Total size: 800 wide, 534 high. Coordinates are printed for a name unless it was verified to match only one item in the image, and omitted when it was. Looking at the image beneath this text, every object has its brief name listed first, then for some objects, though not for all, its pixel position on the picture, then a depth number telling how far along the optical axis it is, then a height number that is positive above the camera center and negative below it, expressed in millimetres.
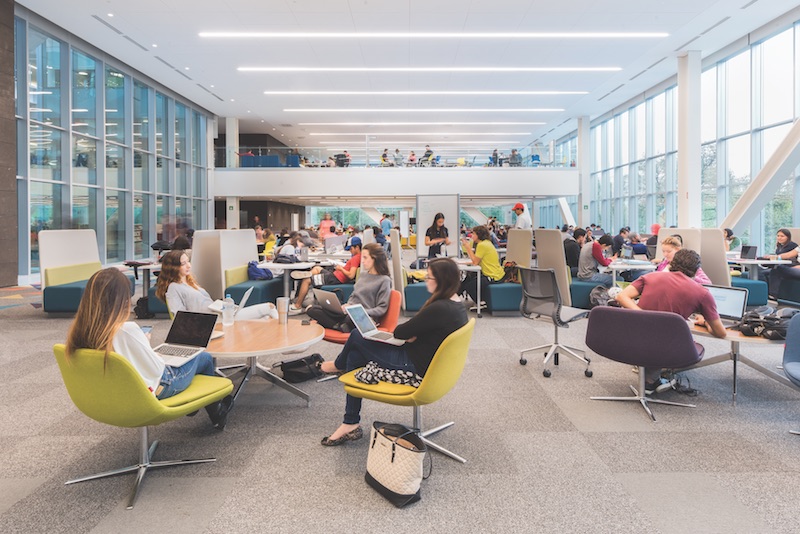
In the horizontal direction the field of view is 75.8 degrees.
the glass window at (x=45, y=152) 10482 +2077
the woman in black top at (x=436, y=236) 9625 +266
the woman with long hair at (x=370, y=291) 4543 -363
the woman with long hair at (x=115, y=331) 2445 -384
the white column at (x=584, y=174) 19109 +2809
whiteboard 10070 +744
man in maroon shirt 3754 -341
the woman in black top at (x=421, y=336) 2990 -510
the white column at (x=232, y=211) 18841 +1480
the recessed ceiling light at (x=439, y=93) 15445 +4722
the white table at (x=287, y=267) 7750 -249
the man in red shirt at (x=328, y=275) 7638 -388
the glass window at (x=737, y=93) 12531 +3871
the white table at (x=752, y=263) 7926 -226
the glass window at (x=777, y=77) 11086 +3795
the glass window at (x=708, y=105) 13797 +3894
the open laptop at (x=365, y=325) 3235 -491
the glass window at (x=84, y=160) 11769 +2153
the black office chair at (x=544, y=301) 4961 -511
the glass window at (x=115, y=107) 13109 +3748
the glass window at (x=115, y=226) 13211 +675
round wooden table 3275 -618
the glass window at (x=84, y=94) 11773 +3696
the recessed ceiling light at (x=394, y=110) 17641 +4826
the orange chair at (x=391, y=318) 4438 -588
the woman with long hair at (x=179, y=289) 4160 -310
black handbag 4629 -1080
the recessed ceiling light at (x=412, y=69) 13039 +4618
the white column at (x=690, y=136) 12508 +2758
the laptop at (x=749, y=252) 8500 -69
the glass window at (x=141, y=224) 14477 +768
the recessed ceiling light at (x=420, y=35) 10734 +4517
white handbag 2525 -1074
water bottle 4098 -497
